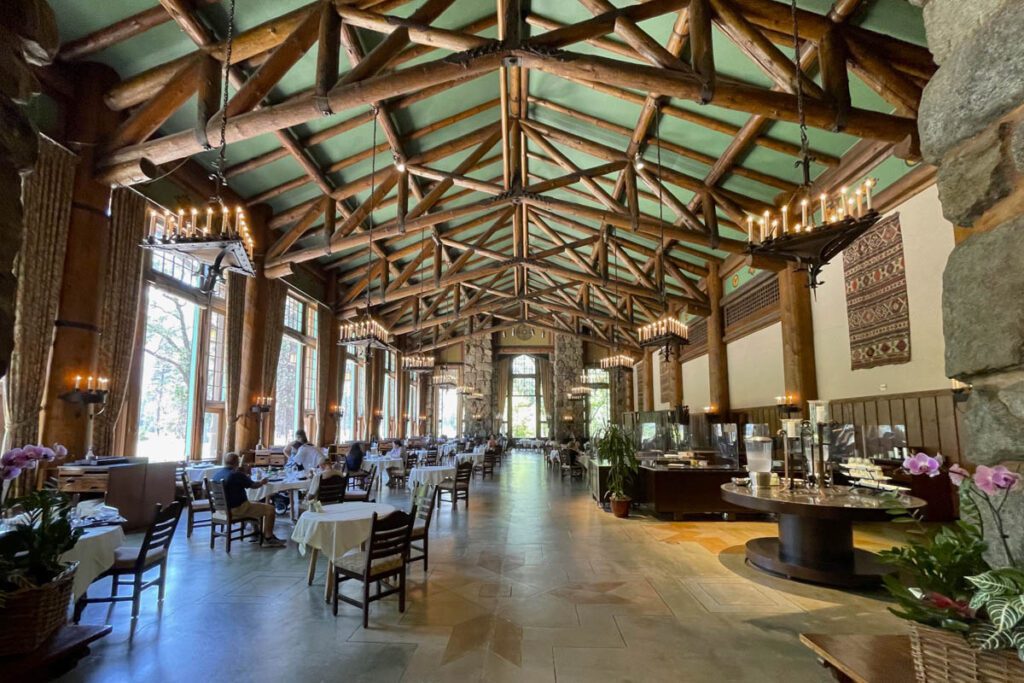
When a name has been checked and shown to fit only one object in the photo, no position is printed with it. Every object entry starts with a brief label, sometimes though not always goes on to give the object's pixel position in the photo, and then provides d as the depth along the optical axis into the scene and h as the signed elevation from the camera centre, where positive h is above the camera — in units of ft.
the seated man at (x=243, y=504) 16.87 -3.09
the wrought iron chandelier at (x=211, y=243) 12.92 +4.26
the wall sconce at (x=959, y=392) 16.66 +0.59
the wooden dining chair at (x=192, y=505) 18.83 -3.53
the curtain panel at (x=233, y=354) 28.78 +3.24
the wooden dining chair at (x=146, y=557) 10.82 -3.31
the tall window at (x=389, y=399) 60.42 +1.45
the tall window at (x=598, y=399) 72.13 +1.66
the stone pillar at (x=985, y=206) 3.42 +1.47
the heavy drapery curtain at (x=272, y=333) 32.19 +5.00
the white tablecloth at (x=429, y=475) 26.55 -3.34
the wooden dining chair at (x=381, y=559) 11.28 -3.47
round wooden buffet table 12.37 -3.49
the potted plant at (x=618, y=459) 23.79 -2.30
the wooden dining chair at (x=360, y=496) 21.30 -3.59
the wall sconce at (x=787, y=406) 26.93 +0.22
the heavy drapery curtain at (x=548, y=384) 72.33 +3.87
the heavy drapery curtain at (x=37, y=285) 16.06 +4.13
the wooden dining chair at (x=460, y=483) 25.30 -3.66
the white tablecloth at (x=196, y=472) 23.55 -2.83
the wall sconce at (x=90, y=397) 17.52 +0.51
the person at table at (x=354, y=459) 27.14 -2.56
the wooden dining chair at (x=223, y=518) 16.58 -3.53
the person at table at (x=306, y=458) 23.66 -2.18
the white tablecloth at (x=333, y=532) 12.24 -2.92
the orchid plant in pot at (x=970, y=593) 3.31 -1.30
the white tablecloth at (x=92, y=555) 10.03 -2.88
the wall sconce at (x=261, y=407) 29.58 +0.23
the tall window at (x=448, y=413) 76.74 -0.30
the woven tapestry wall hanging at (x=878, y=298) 21.13 +4.91
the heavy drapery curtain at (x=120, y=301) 20.10 +4.49
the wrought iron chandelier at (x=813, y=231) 11.69 +4.21
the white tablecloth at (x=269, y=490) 19.33 -2.97
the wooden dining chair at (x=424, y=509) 14.56 -2.86
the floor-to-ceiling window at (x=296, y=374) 37.11 +2.86
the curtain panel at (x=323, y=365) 40.06 +3.70
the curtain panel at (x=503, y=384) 75.51 +3.98
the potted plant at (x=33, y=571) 6.85 -2.19
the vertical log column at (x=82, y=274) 17.47 +4.89
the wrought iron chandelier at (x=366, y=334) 26.81 +4.15
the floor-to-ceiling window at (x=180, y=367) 24.50 +2.30
